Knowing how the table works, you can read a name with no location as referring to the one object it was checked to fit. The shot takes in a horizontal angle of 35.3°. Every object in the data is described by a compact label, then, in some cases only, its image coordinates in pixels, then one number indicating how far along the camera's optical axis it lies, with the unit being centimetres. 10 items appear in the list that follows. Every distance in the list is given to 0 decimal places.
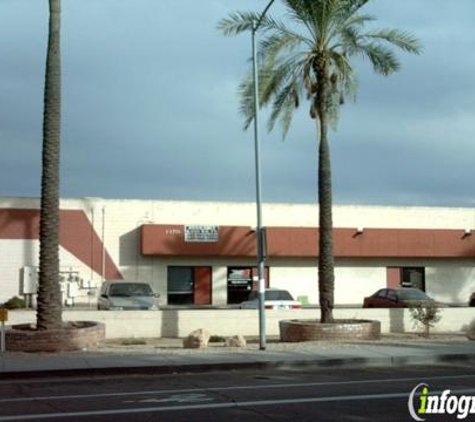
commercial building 3666
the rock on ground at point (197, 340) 1914
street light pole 1850
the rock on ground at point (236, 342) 1936
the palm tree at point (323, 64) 2177
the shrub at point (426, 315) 2341
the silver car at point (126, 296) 2558
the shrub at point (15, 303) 3430
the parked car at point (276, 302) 2719
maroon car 2871
